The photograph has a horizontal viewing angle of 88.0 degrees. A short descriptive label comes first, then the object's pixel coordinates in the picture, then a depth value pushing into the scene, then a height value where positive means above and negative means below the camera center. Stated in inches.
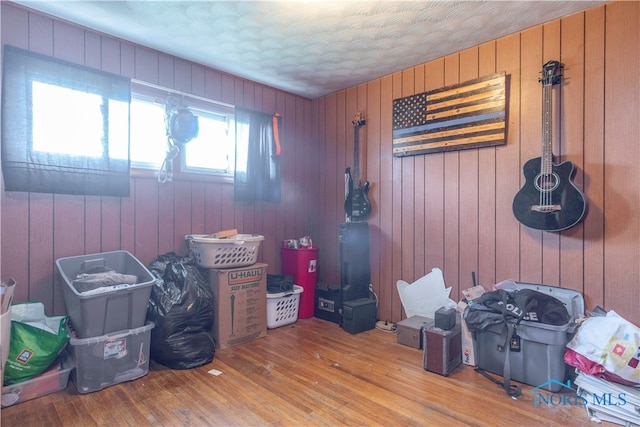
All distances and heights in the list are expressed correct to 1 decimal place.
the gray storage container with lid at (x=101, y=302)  76.4 -21.9
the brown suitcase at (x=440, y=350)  85.9 -36.4
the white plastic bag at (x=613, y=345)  65.5 -27.2
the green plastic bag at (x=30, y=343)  72.2 -30.0
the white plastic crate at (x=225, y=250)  103.0 -12.3
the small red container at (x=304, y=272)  132.0 -24.1
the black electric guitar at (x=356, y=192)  131.9 +8.3
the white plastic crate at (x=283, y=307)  119.4 -35.3
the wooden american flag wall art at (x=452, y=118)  98.7 +31.1
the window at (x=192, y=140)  105.7 +26.4
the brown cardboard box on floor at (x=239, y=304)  102.0 -29.6
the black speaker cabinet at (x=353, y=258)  121.8 -17.2
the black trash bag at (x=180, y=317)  87.6 -28.8
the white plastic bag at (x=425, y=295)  110.9 -28.5
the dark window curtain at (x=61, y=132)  81.9 +21.4
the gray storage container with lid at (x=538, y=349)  77.4 -33.5
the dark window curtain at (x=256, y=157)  128.5 +21.8
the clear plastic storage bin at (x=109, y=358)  76.5 -35.5
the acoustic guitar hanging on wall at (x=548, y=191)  83.3 +5.8
